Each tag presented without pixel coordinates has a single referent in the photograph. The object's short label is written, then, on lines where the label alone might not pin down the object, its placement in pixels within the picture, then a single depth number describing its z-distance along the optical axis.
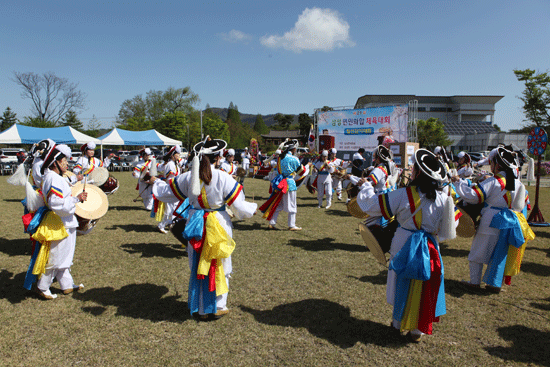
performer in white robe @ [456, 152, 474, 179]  7.82
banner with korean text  19.09
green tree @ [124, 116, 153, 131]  51.57
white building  50.68
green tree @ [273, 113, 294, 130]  105.39
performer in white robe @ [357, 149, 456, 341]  2.98
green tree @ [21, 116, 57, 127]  40.47
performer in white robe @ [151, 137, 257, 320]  3.34
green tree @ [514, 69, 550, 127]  28.78
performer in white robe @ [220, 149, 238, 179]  8.27
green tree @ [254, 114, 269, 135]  108.69
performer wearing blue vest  7.64
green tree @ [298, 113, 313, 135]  80.00
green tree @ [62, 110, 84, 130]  48.50
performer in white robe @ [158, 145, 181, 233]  7.36
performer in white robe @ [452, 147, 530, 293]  4.31
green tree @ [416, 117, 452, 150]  43.00
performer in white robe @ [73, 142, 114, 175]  8.30
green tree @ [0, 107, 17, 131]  52.00
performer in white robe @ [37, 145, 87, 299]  3.71
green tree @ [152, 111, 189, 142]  51.12
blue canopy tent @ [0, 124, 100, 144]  19.28
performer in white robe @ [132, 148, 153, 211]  8.58
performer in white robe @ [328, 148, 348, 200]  11.20
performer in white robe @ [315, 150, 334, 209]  10.89
